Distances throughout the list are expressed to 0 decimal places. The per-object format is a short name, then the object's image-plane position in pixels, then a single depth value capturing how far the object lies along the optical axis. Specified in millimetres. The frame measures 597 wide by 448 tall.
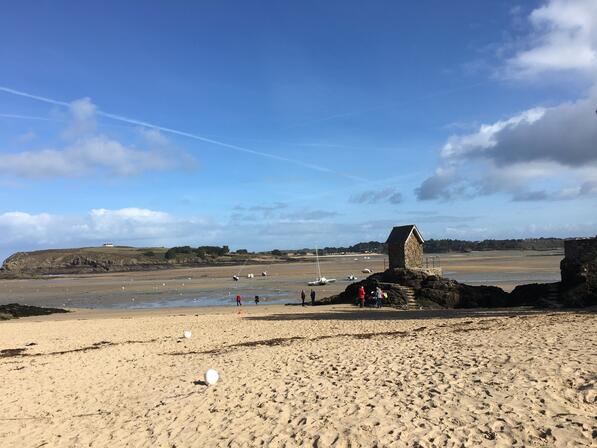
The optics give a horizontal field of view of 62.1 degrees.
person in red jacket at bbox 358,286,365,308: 29953
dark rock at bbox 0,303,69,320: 32388
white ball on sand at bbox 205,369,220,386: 9992
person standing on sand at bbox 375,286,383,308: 29578
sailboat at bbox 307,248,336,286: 50709
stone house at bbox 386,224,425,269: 35469
